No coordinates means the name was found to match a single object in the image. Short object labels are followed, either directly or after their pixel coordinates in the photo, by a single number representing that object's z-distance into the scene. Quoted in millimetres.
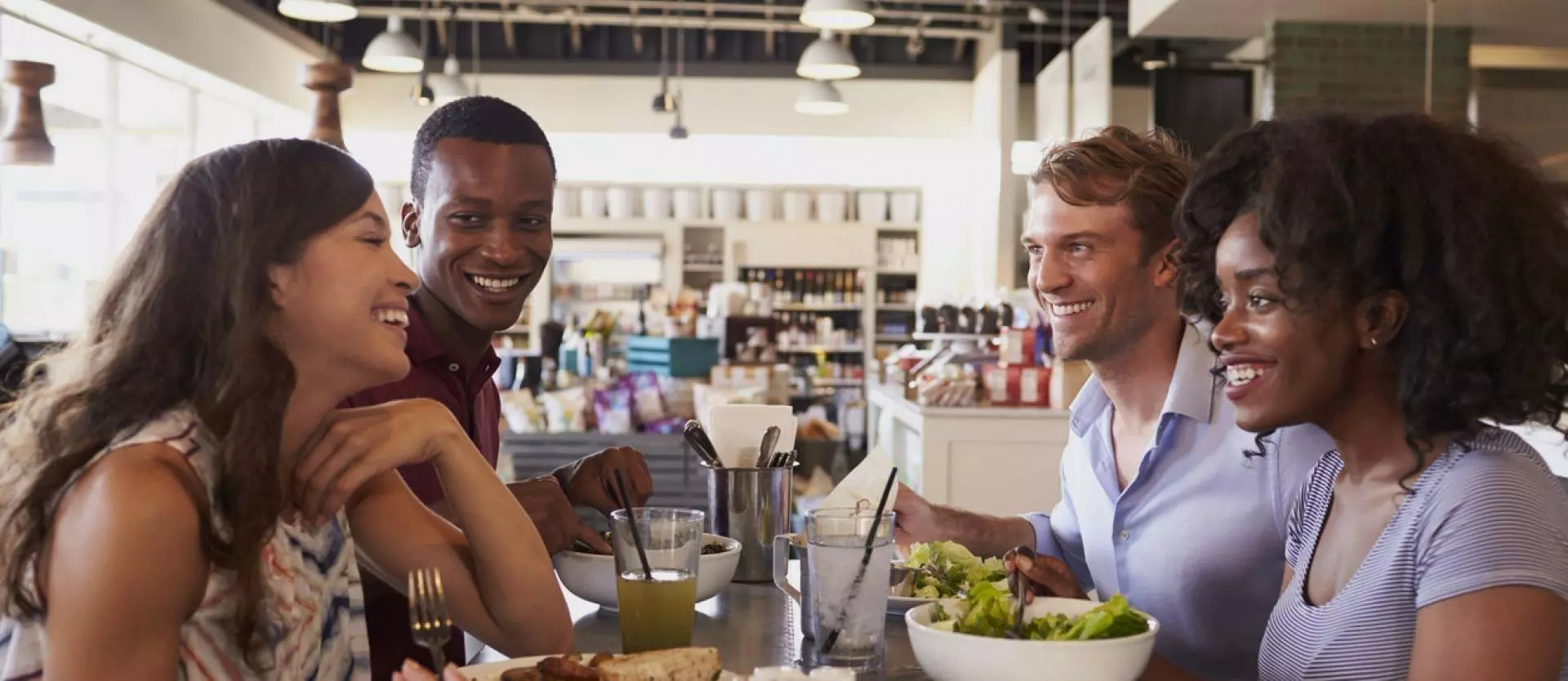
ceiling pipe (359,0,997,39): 10866
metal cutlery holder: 2049
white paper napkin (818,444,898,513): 2037
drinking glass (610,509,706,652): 1557
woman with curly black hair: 1282
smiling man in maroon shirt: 2195
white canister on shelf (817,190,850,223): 12570
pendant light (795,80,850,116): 10219
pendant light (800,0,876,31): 7422
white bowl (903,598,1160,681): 1345
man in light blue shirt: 1972
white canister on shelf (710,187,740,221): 12492
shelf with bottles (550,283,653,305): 12453
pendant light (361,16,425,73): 8961
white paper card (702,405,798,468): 2092
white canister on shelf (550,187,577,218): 12422
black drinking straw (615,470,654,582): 1533
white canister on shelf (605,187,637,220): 12414
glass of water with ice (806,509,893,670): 1497
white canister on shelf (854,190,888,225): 12664
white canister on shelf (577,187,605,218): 12383
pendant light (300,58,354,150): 2891
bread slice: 1315
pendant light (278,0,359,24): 7195
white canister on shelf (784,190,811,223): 12531
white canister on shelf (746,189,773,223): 12508
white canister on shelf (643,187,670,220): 12445
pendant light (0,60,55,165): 5590
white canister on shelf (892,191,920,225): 12711
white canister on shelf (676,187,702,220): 12461
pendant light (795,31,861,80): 8943
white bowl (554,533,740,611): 1830
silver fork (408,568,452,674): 1325
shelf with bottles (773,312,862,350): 12508
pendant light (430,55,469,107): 10445
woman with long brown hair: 1229
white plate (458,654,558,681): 1396
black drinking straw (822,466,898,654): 1486
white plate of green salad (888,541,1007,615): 1798
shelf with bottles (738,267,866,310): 12609
